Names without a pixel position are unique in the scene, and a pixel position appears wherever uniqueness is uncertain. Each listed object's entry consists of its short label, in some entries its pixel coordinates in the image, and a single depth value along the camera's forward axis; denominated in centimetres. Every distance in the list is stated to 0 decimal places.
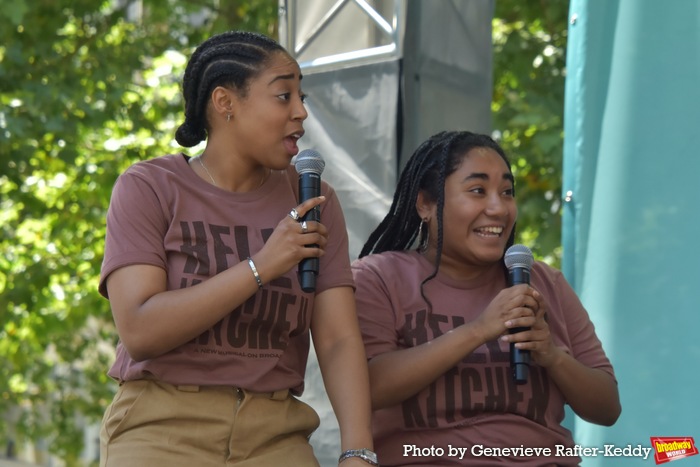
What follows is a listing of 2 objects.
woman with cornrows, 514
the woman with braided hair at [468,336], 580
